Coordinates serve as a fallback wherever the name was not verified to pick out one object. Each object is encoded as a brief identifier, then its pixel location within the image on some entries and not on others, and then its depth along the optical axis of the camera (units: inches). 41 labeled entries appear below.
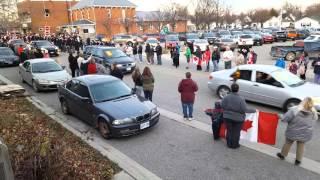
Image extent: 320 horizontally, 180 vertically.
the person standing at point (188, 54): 837.8
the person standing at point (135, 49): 991.7
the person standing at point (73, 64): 643.5
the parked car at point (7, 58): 872.0
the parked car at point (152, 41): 1352.5
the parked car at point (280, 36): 1632.6
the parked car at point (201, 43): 1178.4
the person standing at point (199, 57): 752.3
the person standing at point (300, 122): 237.9
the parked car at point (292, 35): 1693.5
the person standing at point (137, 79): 438.3
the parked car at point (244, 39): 1306.6
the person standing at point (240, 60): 632.4
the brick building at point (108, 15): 2357.3
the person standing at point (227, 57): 674.2
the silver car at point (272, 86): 381.7
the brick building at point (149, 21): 2449.4
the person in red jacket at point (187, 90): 357.1
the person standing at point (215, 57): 703.1
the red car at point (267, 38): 1541.6
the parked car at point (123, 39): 1733.8
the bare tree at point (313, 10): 3885.1
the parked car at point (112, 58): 714.5
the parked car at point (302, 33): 1703.7
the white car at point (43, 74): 547.5
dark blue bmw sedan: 317.4
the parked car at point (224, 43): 1238.9
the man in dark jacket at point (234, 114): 274.7
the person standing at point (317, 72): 518.3
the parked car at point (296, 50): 873.5
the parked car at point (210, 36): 1534.2
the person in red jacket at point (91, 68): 572.4
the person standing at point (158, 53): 864.3
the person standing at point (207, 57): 744.3
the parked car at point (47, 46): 1114.9
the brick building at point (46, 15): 2596.0
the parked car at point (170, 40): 1343.0
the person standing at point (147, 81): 423.5
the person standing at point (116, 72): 520.1
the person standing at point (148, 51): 887.8
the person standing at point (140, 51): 967.2
